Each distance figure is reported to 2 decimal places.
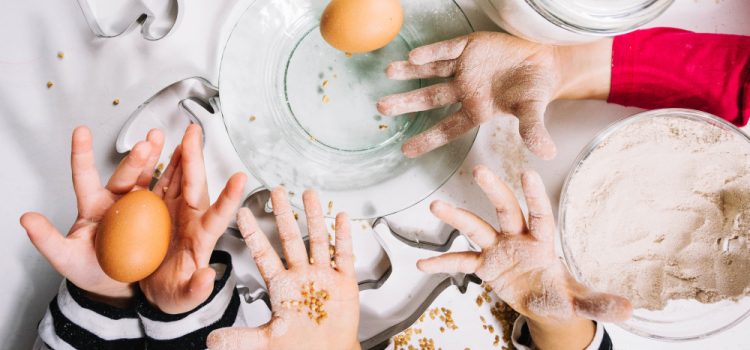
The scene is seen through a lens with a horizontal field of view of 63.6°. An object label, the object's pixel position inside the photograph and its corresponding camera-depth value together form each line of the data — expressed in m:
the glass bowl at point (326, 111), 0.83
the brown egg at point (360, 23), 0.73
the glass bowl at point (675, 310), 0.80
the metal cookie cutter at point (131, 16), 0.86
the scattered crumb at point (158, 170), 0.86
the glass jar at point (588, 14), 0.68
